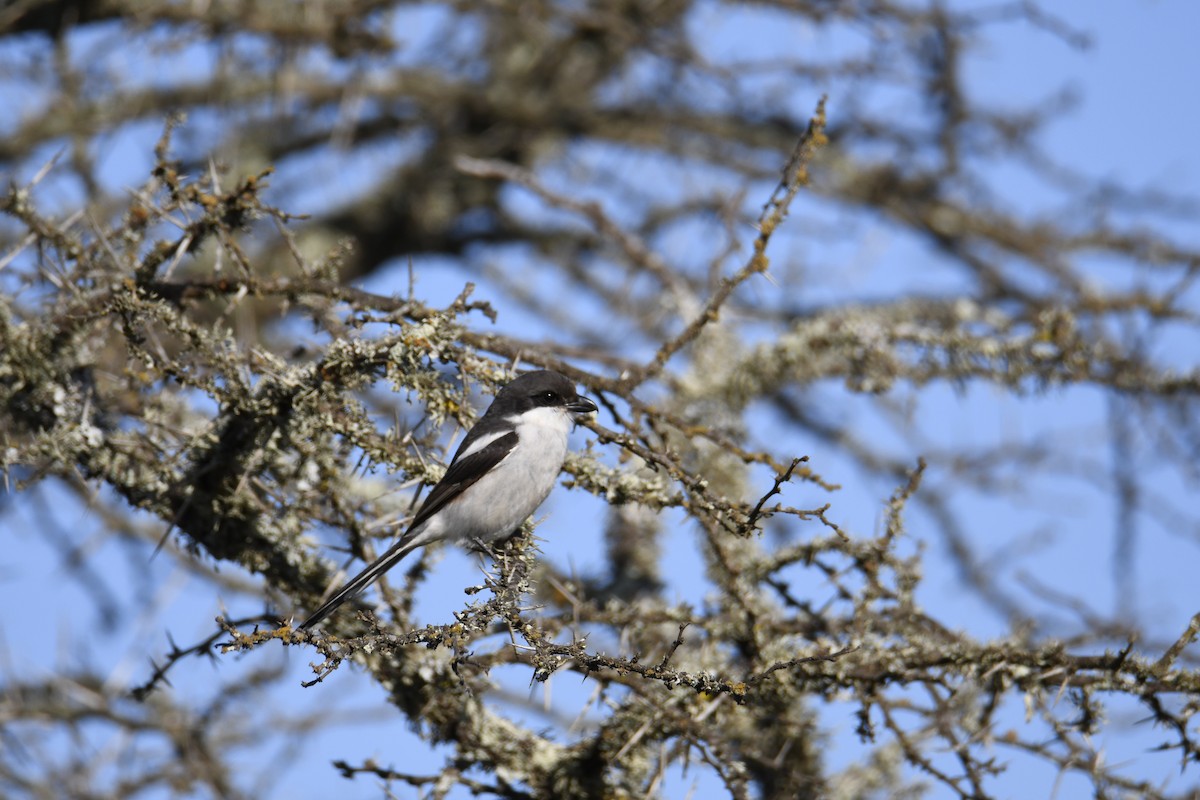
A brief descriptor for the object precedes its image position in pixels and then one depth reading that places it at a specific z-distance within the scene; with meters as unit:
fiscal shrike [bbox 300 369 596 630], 7.37
